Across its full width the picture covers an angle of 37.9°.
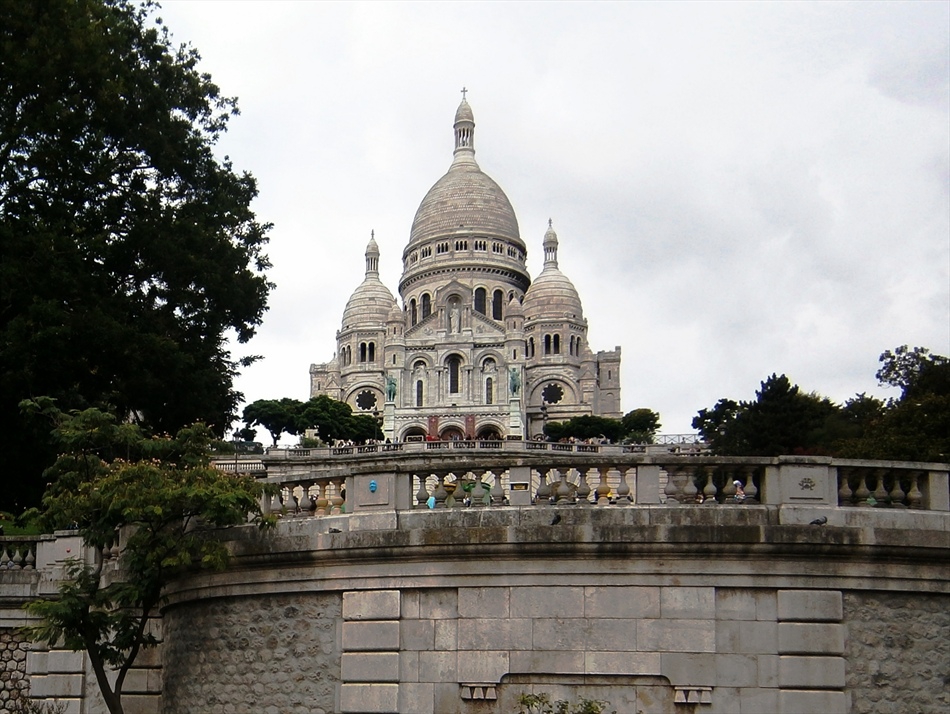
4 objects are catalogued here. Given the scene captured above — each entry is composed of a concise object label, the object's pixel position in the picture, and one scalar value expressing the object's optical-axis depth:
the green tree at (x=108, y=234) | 26.83
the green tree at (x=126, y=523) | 15.75
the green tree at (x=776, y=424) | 61.81
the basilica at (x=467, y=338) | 134.88
